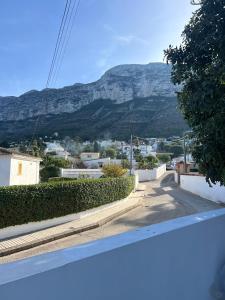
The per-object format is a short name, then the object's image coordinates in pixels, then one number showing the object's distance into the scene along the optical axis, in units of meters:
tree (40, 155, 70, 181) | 28.04
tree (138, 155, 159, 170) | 38.06
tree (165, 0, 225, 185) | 3.83
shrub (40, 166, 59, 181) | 28.15
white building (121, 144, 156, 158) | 65.55
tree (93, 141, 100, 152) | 64.62
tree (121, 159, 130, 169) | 38.58
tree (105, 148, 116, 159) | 56.85
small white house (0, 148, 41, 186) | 15.67
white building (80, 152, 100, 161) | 55.84
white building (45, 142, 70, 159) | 57.45
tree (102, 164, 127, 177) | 22.38
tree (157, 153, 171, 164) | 58.78
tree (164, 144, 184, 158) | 67.13
